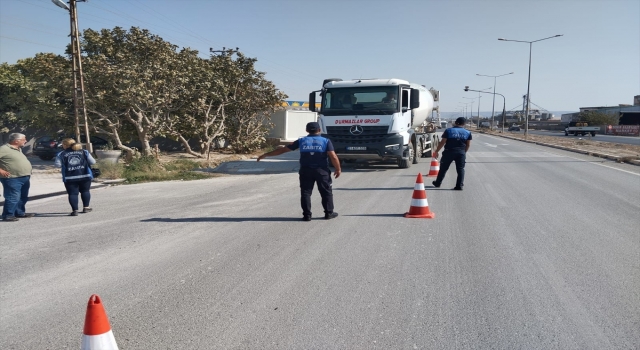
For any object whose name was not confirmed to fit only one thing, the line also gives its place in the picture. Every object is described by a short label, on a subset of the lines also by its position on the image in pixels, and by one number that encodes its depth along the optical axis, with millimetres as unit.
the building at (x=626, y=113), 83331
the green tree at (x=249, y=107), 24844
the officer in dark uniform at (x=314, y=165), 7965
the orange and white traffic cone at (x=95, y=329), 2840
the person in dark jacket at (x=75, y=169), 8781
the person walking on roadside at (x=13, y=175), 8445
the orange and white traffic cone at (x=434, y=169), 14177
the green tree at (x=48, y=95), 18828
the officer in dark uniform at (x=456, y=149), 11445
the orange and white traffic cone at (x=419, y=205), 8258
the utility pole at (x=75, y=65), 17359
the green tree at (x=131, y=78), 18359
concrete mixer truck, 15398
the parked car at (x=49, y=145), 23500
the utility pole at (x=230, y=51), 24031
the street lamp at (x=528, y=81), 42650
